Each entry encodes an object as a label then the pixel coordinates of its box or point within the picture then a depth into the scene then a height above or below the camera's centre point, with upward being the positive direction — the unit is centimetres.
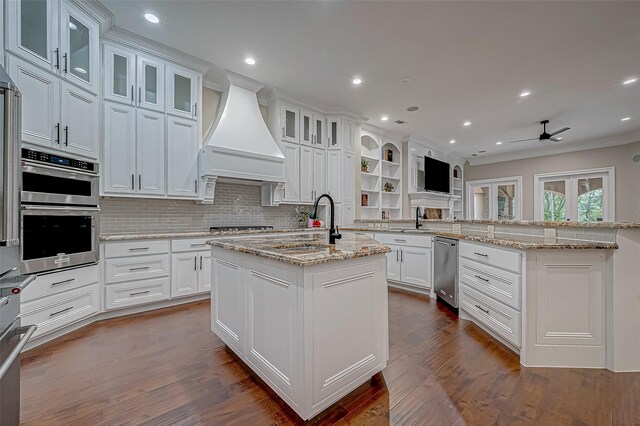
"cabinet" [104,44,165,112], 299 +155
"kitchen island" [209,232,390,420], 139 -60
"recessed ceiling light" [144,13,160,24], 272 +198
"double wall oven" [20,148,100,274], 214 +0
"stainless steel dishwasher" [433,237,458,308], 307 -67
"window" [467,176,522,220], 811 +47
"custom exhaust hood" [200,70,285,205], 362 +95
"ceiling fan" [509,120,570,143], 558 +166
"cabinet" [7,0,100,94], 210 +150
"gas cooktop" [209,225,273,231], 396 -23
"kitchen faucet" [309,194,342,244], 208 -17
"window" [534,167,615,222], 664 +48
